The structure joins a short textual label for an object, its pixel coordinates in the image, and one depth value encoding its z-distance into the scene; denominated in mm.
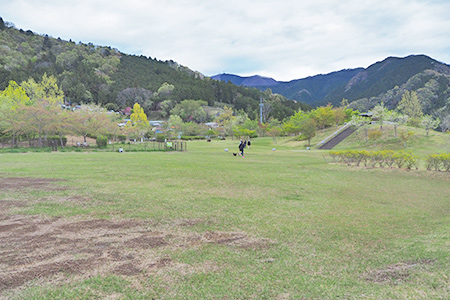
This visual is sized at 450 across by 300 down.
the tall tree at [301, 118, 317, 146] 46606
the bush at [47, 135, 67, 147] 37984
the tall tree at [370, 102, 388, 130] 45059
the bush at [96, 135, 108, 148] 37594
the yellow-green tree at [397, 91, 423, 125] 100675
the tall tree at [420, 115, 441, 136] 39197
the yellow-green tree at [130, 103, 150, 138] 62438
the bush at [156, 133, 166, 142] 59597
